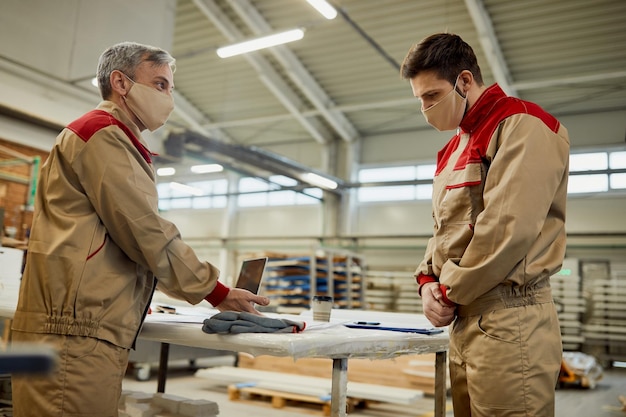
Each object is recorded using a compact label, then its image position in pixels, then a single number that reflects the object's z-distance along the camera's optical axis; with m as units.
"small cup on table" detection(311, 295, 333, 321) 2.76
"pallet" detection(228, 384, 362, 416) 5.34
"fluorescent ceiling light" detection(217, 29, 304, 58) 8.88
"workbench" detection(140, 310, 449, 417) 1.74
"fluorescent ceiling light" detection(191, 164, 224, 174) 13.07
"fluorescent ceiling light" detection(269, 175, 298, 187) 16.60
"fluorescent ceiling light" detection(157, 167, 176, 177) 14.59
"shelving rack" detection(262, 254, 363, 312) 10.05
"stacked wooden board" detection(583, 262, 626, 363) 11.36
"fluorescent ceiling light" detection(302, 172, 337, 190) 14.00
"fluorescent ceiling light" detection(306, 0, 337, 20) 8.14
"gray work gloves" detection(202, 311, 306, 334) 1.83
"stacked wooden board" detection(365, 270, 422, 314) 13.30
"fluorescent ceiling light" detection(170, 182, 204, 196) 16.78
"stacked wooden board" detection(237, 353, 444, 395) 6.05
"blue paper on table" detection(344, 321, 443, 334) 2.35
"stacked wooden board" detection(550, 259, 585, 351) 11.60
